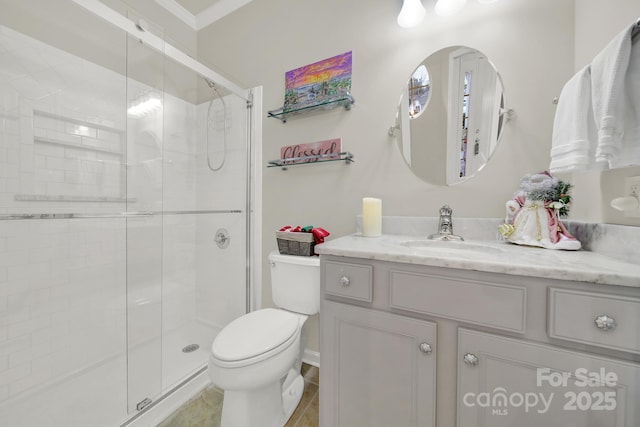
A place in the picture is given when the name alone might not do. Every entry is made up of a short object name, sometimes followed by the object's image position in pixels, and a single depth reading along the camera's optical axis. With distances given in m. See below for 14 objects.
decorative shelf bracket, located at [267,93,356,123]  1.41
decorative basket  1.29
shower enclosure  1.18
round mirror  1.16
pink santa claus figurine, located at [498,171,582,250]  0.90
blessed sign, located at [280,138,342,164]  1.48
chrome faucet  1.14
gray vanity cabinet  0.57
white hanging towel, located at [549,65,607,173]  0.76
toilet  0.94
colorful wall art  1.46
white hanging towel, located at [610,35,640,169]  0.63
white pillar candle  1.20
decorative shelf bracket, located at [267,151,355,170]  1.42
